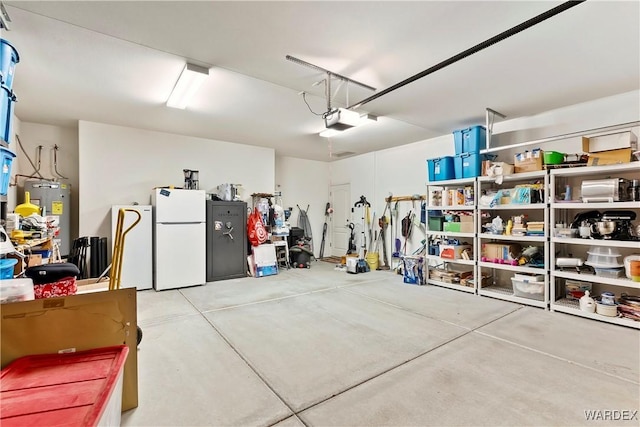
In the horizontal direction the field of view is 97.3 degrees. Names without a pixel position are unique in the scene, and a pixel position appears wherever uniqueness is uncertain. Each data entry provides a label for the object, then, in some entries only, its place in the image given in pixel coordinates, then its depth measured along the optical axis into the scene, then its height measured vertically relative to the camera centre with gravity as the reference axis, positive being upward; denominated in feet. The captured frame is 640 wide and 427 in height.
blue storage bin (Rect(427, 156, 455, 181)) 16.43 +2.68
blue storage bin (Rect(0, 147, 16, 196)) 6.91 +1.28
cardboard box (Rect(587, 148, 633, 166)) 10.87 +2.21
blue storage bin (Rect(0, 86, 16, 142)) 6.26 +2.48
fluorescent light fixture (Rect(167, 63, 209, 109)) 9.87 +5.16
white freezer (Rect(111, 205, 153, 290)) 15.44 -1.89
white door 26.27 -0.32
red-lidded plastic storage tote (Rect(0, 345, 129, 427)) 3.46 -2.45
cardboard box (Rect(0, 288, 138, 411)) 4.86 -2.05
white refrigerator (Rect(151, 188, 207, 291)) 15.87 -1.28
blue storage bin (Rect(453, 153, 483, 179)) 15.15 +2.69
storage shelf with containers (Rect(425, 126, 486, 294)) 15.33 +0.05
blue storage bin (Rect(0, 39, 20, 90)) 6.14 +3.54
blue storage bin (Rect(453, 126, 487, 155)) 15.06 +4.06
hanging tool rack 21.31 -1.17
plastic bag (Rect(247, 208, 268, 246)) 19.57 -1.02
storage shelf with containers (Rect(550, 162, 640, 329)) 10.85 -1.20
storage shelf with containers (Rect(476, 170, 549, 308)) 12.99 -1.16
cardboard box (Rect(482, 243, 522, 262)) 14.26 -1.94
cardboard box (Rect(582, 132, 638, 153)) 10.87 +2.81
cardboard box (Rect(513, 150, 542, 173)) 13.19 +2.48
